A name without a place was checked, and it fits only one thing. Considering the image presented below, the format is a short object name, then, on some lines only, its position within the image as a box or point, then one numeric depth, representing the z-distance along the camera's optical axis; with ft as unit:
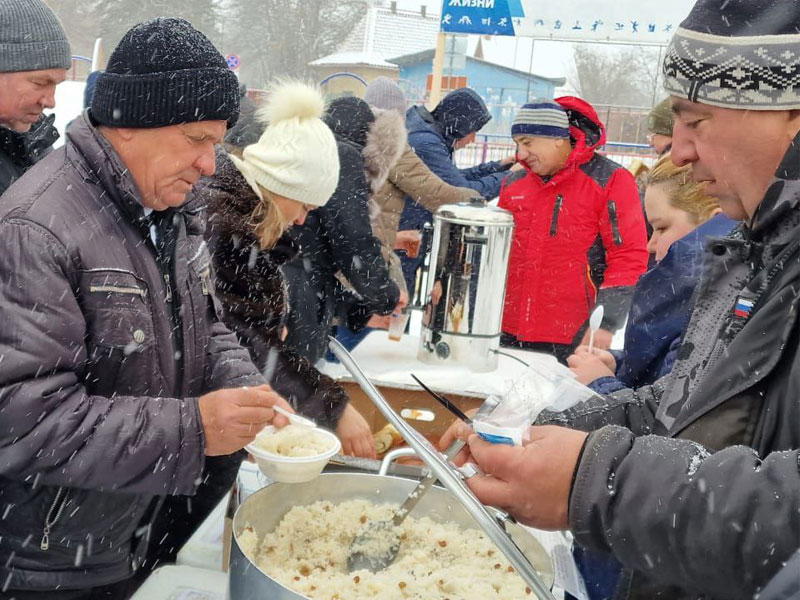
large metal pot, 5.00
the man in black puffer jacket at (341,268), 10.63
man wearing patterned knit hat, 3.14
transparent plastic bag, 3.88
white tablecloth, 9.61
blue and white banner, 20.21
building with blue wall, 76.02
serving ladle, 5.41
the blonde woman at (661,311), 7.80
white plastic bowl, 5.19
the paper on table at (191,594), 5.23
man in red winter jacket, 13.44
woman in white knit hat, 8.06
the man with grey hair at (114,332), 4.59
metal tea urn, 10.56
